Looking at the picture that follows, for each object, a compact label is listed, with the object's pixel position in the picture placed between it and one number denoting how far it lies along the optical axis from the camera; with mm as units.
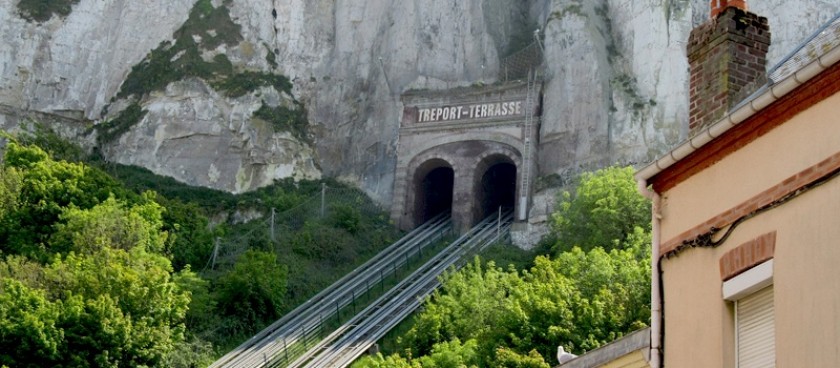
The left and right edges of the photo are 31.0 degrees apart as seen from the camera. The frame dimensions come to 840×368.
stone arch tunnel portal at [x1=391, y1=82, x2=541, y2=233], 62781
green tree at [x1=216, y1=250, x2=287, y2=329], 49594
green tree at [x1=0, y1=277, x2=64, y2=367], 41719
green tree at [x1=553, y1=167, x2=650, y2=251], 52000
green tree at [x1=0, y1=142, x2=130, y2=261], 51625
